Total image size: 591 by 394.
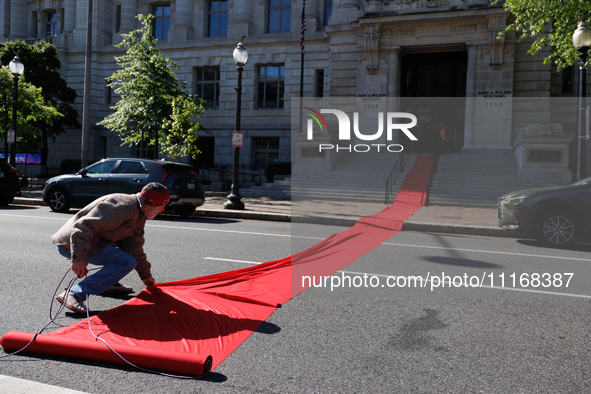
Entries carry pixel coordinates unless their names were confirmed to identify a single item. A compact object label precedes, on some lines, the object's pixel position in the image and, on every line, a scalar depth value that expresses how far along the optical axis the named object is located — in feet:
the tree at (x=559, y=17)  51.90
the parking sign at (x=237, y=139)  51.01
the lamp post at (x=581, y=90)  39.01
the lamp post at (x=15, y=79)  65.31
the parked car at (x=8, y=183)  53.31
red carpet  11.33
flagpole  92.60
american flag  92.23
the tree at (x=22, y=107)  78.48
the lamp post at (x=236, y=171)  49.90
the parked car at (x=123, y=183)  43.96
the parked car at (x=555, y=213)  31.04
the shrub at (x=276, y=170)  87.63
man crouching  13.64
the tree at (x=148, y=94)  78.59
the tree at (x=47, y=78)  107.86
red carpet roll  10.75
